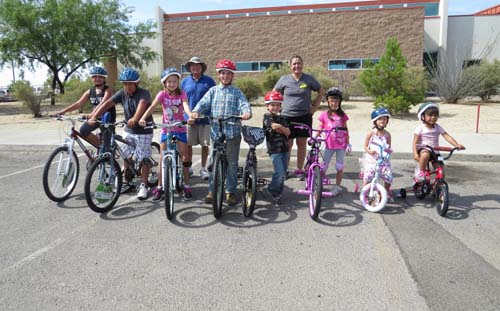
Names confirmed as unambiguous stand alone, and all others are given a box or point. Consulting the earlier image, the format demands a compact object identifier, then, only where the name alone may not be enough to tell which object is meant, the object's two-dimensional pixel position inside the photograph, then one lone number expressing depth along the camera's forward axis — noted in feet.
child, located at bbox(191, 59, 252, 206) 15.58
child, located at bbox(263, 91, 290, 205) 16.34
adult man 19.04
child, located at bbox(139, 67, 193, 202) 16.80
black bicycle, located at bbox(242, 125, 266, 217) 15.42
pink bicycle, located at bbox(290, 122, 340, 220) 15.06
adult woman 20.56
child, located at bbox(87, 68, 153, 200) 17.02
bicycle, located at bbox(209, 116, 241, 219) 14.70
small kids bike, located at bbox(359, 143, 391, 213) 16.07
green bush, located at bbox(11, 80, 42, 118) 57.47
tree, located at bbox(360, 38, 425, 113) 47.80
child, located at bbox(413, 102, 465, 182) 16.88
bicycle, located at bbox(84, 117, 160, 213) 16.18
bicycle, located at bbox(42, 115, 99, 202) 17.39
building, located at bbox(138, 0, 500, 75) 104.01
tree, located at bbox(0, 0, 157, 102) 80.33
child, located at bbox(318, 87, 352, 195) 17.87
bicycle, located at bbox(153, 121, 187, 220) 14.75
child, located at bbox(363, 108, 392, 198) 16.49
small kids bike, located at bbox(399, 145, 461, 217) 15.55
